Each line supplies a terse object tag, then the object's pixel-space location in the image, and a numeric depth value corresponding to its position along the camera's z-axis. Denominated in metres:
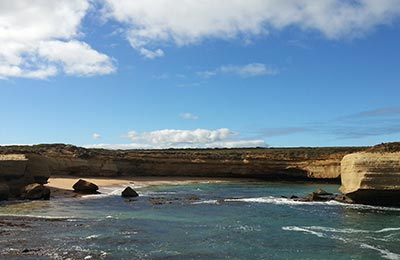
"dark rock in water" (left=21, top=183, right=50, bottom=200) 38.53
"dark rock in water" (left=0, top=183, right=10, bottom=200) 36.64
